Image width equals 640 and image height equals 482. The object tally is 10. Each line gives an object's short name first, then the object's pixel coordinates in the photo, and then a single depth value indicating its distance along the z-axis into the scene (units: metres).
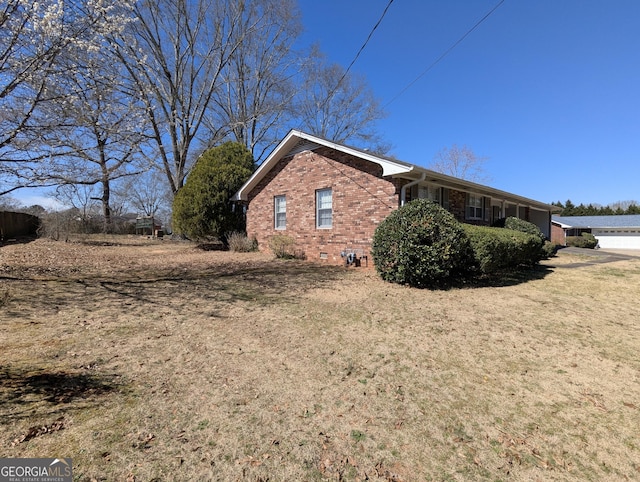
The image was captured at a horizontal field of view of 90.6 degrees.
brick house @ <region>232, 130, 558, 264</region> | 10.02
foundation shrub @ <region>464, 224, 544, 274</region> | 8.00
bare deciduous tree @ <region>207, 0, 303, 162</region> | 21.16
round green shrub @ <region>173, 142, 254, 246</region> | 15.20
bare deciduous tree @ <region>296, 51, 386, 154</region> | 27.30
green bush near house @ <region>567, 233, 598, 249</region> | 27.95
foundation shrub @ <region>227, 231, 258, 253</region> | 14.45
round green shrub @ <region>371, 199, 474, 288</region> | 7.39
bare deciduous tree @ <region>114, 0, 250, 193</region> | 18.06
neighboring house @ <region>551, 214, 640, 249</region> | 35.19
